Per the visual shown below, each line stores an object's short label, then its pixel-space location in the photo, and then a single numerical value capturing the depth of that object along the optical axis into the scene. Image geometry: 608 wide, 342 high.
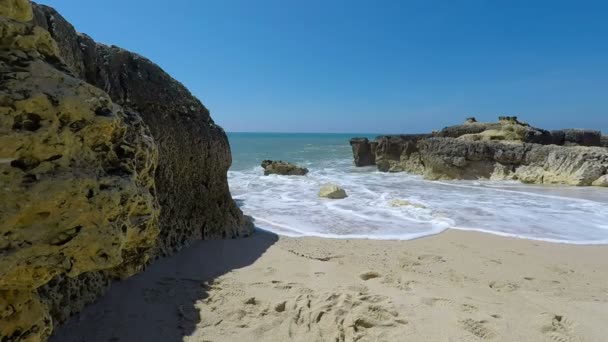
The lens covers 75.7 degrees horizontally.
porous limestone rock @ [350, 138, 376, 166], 22.41
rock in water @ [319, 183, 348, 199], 9.57
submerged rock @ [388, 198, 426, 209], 8.42
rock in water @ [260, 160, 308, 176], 16.67
